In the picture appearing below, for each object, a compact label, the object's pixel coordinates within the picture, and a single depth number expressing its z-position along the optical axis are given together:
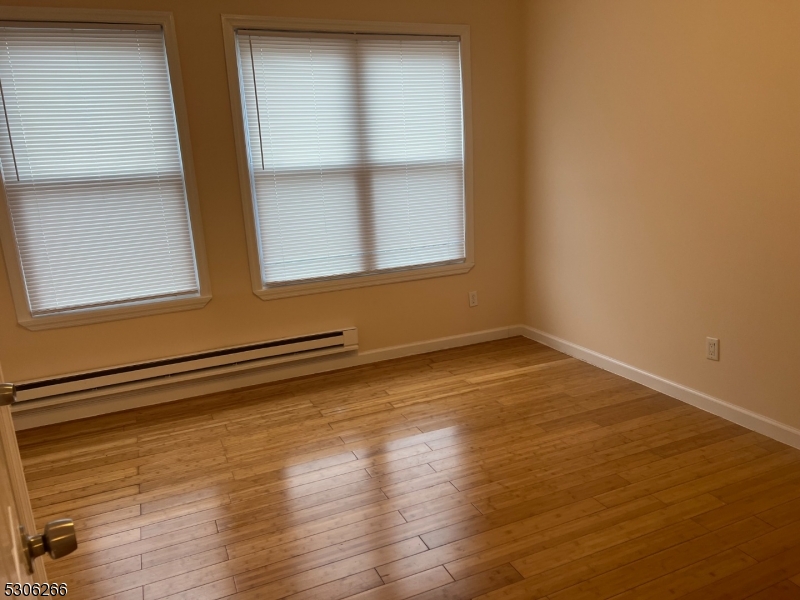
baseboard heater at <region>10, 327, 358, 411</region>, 3.33
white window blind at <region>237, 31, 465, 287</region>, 3.63
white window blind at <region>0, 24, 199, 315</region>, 3.12
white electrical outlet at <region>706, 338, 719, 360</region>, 3.00
